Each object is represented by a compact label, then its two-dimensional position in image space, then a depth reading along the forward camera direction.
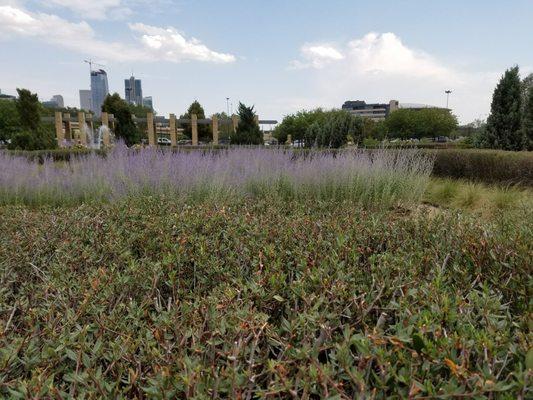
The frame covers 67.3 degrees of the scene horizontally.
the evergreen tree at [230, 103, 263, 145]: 18.77
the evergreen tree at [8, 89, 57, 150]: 16.28
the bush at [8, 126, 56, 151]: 16.23
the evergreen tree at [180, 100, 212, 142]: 37.56
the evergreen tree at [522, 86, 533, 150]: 12.52
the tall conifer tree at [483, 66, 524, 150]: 12.58
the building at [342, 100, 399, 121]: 131.05
